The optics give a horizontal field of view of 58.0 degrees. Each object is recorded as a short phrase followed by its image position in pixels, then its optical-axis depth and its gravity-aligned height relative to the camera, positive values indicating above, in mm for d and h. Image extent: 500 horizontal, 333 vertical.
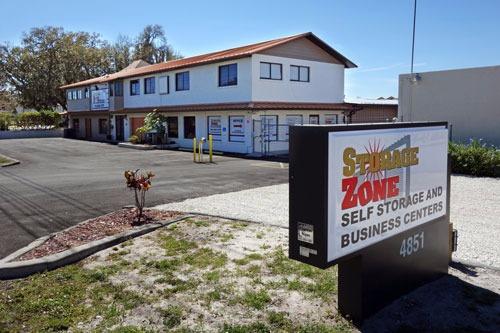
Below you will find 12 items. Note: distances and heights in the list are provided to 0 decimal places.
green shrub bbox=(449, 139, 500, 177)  15195 -1110
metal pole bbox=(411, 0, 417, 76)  20906 +5240
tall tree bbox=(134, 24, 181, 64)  71688 +13028
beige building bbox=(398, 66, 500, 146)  19625 +1280
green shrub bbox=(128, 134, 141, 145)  33594 -895
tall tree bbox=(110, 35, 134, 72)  65312 +10584
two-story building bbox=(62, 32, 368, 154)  26391 +2303
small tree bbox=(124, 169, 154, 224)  8383 -1030
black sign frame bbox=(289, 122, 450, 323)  4172 -1242
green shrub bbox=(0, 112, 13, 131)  48906 +699
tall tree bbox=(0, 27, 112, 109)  58188 +8273
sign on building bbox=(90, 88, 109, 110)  40538 +2627
